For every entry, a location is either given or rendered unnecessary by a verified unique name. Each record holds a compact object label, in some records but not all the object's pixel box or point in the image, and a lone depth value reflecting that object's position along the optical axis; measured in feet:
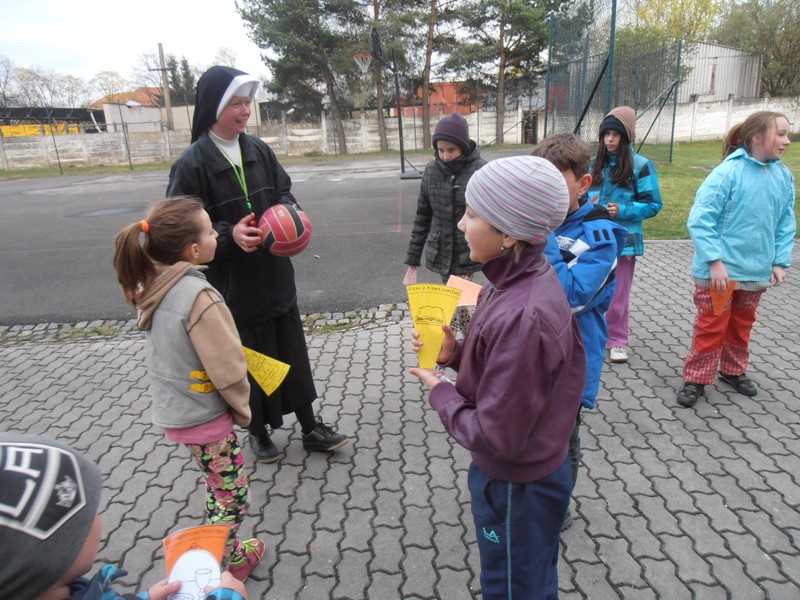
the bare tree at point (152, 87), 185.68
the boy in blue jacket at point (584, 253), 7.14
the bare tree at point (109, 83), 204.13
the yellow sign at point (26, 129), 128.26
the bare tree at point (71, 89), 189.06
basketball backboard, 42.39
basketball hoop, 89.36
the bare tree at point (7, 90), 174.40
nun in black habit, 8.68
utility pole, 122.75
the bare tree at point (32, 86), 177.17
